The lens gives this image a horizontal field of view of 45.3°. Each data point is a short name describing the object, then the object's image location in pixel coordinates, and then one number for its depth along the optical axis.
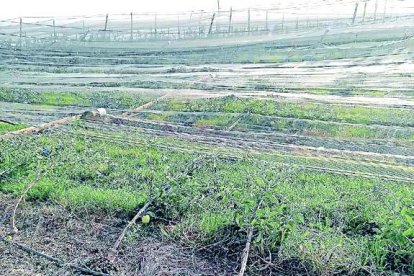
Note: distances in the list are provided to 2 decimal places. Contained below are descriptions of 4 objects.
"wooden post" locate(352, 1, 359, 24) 17.73
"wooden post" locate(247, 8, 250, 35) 18.76
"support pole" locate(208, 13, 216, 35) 18.35
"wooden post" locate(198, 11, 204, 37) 19.25
